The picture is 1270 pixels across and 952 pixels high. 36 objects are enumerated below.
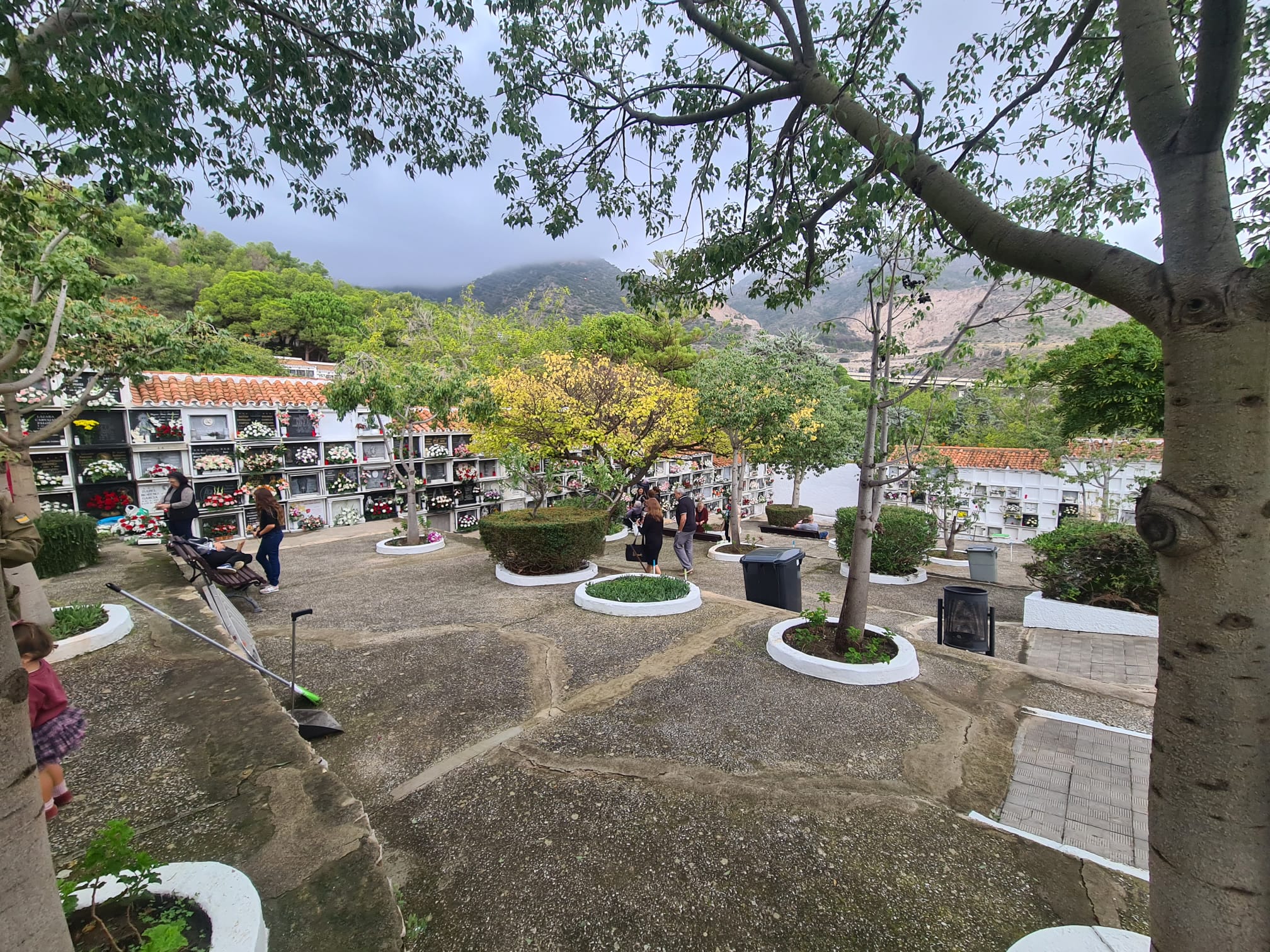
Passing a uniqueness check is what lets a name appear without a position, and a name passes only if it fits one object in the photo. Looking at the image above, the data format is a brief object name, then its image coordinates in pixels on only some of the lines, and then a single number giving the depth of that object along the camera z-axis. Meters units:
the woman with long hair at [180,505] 7.24
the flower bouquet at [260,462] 12.95
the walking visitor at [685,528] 9.43
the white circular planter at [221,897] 1.65
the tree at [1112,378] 7.66
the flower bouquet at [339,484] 14.45
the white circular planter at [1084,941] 1.96
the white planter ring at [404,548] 10.38
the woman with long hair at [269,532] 7.10
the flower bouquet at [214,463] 12.30
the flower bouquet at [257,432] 12.91
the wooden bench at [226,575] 6.20
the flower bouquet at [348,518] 14.63
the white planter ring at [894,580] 11.41
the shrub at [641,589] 6.61
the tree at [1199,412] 1.43
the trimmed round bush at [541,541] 8.04
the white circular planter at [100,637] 4.42
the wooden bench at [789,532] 20.39
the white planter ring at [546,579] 7.96
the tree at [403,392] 10.06
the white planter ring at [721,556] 13.41
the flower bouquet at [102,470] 10.71
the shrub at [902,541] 11.39
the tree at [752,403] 13.62
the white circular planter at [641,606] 6.25
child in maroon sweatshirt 2.28
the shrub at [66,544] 7.38
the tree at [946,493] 14.48
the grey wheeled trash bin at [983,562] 11.79
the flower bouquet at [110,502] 11.07
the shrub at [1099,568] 6.95
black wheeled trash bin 7.41
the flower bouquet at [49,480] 9.70
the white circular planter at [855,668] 4.50
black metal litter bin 6.13
